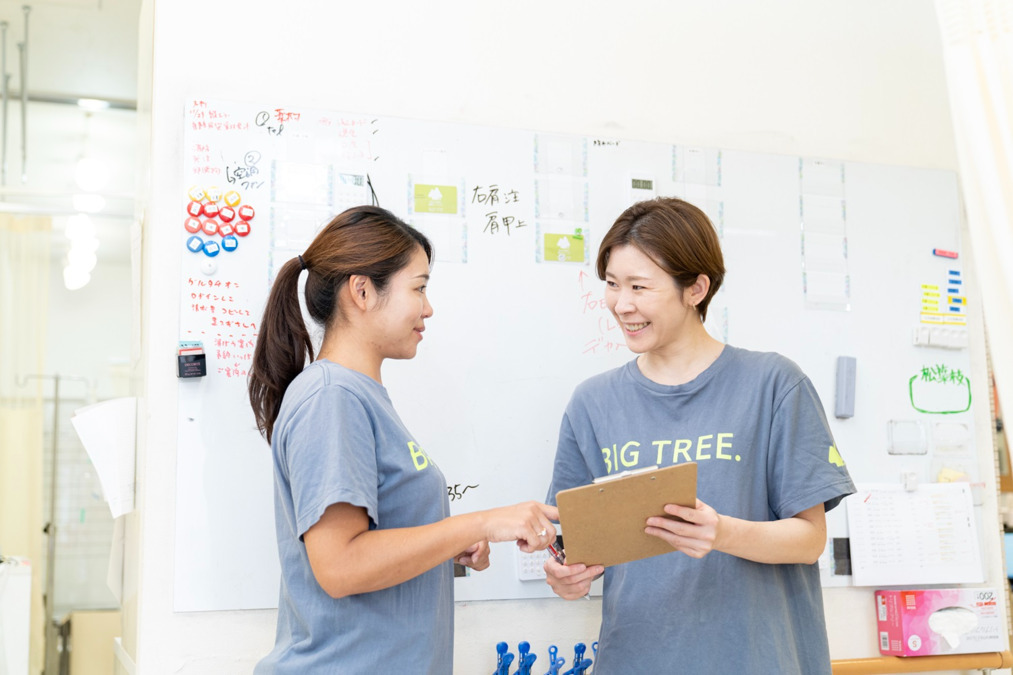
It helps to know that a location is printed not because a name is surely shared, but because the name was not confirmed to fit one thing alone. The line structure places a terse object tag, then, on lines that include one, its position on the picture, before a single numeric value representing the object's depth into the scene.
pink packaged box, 2.25
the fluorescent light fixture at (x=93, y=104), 4.29
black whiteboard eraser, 1.84
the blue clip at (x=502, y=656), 1.92
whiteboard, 1.89
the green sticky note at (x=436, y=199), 2.07
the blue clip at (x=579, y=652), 1.93
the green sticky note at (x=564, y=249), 2.15
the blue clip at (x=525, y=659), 1.89
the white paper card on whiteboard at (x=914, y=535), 2.27
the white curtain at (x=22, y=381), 4.07
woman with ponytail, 1.20
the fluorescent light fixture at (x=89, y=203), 3.80
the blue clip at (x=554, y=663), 1.96
